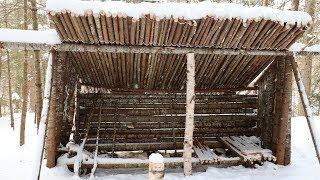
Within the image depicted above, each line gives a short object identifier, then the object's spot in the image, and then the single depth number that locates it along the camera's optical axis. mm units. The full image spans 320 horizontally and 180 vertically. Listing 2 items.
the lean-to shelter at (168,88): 4099
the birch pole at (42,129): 3846
